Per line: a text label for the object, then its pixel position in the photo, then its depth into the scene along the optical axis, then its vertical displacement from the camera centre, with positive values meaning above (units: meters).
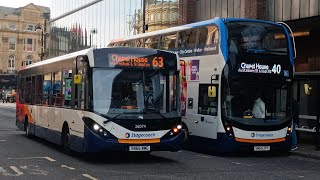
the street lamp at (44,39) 65.38 +5.84
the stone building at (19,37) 99.38 +9.55
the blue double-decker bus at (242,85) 13.97 +0.02
